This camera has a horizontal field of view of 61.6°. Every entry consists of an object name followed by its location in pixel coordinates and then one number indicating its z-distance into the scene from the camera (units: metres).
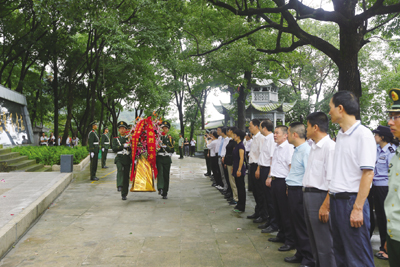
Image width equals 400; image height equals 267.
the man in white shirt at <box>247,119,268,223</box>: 6.75
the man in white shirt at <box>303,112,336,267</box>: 3.58
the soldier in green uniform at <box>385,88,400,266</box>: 2.42
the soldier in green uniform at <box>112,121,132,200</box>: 9.12
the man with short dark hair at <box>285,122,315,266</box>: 4.49
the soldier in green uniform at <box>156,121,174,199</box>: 9.24
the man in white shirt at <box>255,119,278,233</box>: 6.20
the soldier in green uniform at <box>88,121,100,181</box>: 12.88
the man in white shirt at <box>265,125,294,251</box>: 5.22
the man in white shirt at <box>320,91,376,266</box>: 2.90
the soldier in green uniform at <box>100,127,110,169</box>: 16.39
